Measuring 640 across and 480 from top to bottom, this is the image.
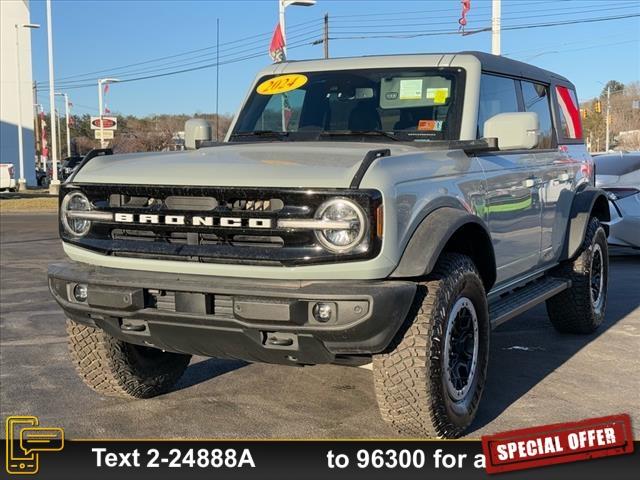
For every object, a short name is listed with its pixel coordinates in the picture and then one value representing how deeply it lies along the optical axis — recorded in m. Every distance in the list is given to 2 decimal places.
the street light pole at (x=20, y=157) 36.81
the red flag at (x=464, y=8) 16.34
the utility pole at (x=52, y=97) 30.16
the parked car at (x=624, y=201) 9.84
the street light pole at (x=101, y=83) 42.62
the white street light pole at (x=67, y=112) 62.28
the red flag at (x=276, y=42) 17.22
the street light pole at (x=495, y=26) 16.16
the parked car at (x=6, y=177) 33.31
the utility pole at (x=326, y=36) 37.94
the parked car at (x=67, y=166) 44.38
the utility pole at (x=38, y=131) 66.56
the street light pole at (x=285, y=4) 18.22
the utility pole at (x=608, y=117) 66.46
